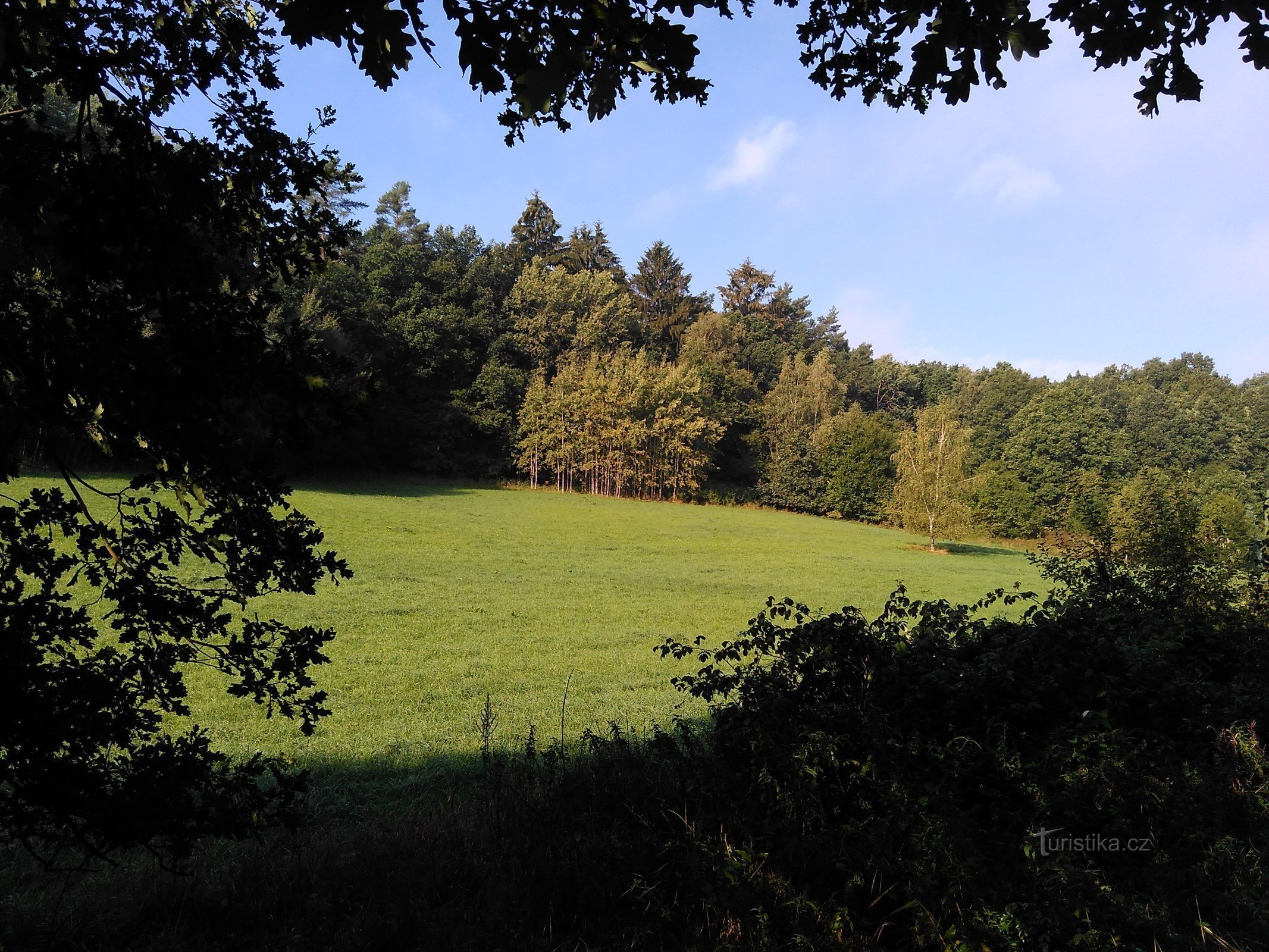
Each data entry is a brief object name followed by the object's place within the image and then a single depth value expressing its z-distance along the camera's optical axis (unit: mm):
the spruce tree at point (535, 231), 71250
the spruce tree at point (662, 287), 76438
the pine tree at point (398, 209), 58906
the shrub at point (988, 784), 2811
